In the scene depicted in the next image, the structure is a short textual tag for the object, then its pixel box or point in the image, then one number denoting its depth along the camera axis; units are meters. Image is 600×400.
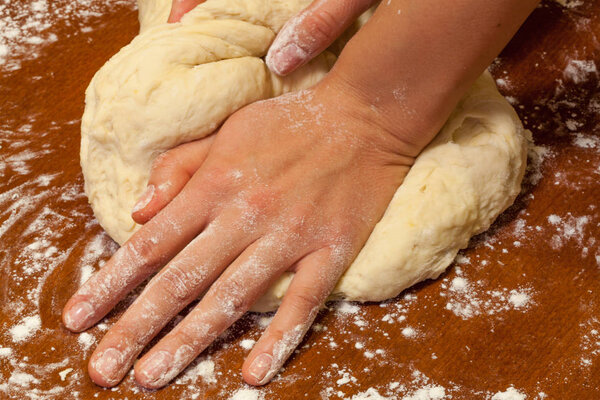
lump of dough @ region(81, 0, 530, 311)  0.76
